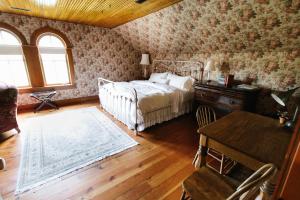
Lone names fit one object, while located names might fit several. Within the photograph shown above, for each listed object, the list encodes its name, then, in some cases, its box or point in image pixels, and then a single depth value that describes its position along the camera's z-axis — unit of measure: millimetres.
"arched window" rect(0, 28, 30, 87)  3734
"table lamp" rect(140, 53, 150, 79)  5168
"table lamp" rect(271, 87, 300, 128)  1407
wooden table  1100
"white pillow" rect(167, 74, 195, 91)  3799
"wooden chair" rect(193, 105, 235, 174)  1995
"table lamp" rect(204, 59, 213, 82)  3373
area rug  2033
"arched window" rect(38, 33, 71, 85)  4238
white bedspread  2975
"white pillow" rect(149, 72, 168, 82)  4580
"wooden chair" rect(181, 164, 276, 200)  864
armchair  2628
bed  3000
